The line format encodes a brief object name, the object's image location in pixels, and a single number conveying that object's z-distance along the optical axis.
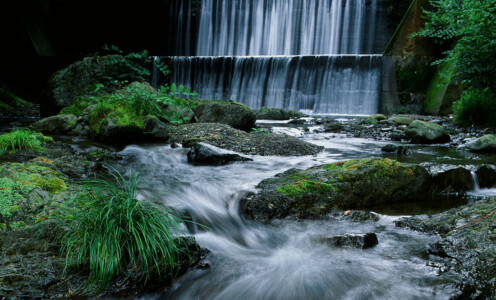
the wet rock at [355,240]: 3.05
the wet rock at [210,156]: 6.04
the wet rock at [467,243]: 2.34
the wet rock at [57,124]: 8.38
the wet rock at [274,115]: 13.99
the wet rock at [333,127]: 11.04
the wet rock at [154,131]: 7.45
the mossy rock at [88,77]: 10.22
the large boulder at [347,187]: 3.83
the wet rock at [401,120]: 11.73
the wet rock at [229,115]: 9.37
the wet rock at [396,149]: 7.18
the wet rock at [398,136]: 9.34
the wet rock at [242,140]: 6.84
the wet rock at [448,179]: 4.50
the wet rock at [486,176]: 4.78
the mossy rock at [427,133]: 8.46
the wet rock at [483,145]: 7.12
